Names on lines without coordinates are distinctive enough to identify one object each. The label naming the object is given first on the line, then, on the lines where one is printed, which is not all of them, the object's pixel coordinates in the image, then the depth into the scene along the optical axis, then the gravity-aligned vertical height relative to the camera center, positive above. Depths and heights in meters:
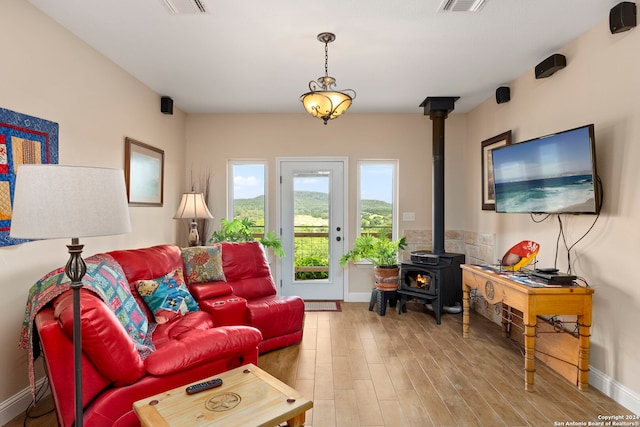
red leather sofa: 1.67 -0.77
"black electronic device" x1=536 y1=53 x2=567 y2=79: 2.95 +1.27
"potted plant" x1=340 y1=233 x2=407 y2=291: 4.39 -0.53
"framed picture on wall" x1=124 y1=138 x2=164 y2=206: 3.56 +0.44
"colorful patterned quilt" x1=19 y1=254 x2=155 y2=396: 1.88 -0.48
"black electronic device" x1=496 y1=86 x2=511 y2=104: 3.85 +1.30
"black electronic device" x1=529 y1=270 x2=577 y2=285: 2.58 -0.47
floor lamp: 1.32 +0.04
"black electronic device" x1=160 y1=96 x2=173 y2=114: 4.23 +1.30
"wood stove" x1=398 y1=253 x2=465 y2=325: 4.13 -0.81
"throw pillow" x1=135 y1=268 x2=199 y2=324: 2.79 -0.68
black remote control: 1.70 -0.84
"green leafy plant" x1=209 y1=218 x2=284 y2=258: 4.55 -0.28
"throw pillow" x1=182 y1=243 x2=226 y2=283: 3.44 -0.50
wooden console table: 2.53 -0.67
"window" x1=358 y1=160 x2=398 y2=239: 5.11 +0.25
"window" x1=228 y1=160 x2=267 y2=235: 5.11 +0.33
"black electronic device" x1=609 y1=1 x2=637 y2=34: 2.28 +1.28
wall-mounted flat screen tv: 2.54 +0.33
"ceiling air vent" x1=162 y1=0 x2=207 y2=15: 2.30 +1.37
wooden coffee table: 1.48 -0.85
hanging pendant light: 2.66 +0.86
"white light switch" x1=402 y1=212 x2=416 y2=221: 5.04 -0.02
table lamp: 4.09 +0.04
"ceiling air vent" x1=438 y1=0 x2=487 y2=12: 2.31 +1.37
